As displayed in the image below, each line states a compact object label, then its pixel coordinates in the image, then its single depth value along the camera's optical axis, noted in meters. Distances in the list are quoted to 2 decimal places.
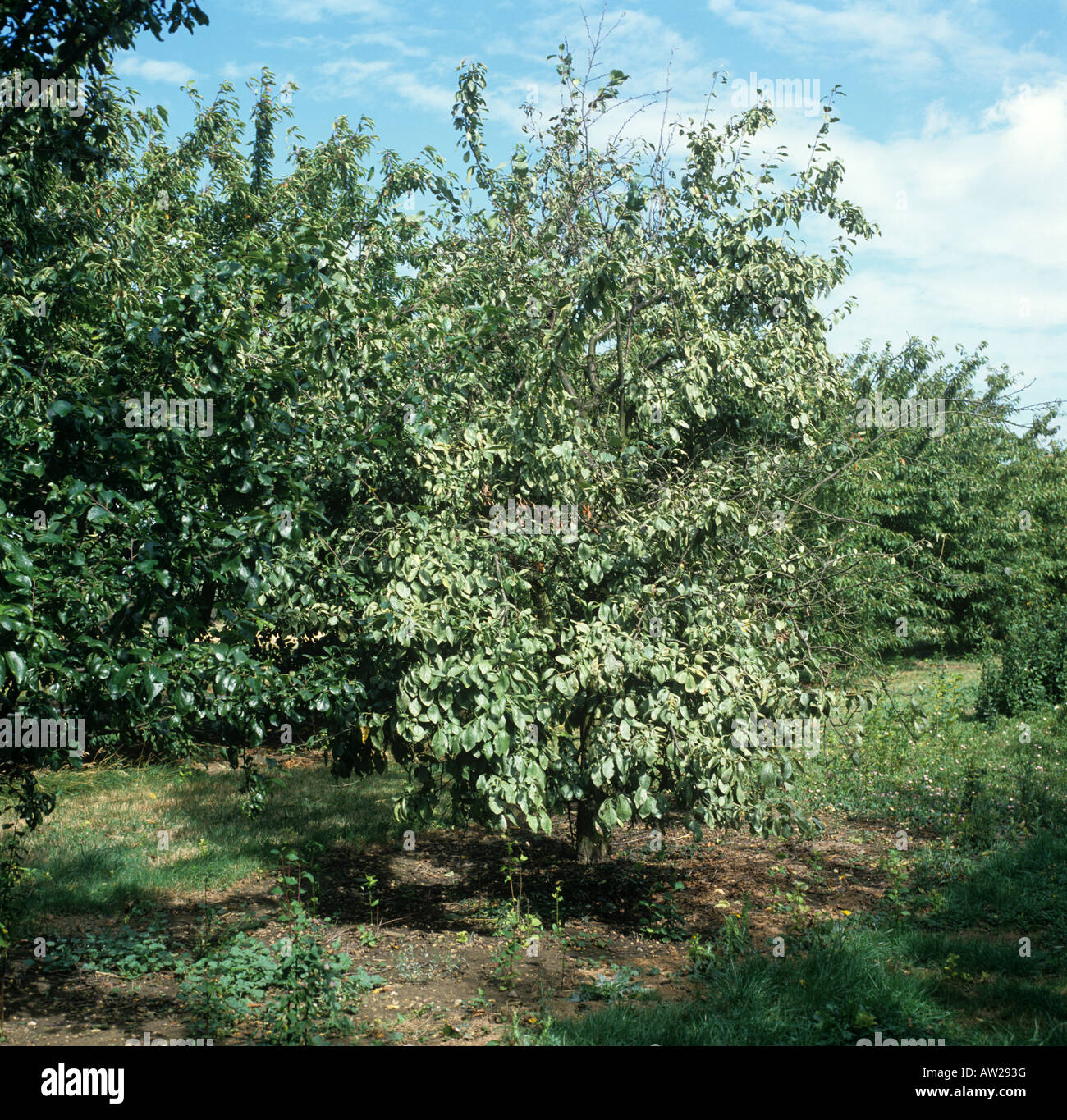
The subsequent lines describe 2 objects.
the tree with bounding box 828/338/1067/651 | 18.77
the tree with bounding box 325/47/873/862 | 5.60
